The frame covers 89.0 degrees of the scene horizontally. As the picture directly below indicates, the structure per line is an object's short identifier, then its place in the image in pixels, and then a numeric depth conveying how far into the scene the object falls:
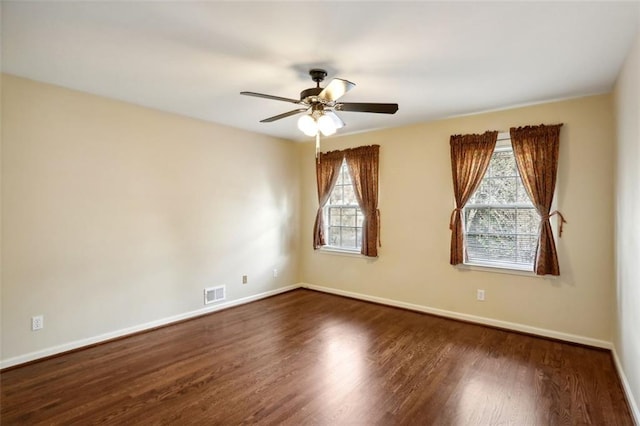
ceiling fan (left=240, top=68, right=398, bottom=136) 2.57
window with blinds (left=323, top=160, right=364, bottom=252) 5.17
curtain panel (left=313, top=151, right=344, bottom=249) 5.20
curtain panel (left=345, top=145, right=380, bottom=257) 4.75
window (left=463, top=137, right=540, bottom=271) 3.67
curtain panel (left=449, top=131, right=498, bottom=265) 3.82
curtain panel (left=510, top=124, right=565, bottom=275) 3.38
